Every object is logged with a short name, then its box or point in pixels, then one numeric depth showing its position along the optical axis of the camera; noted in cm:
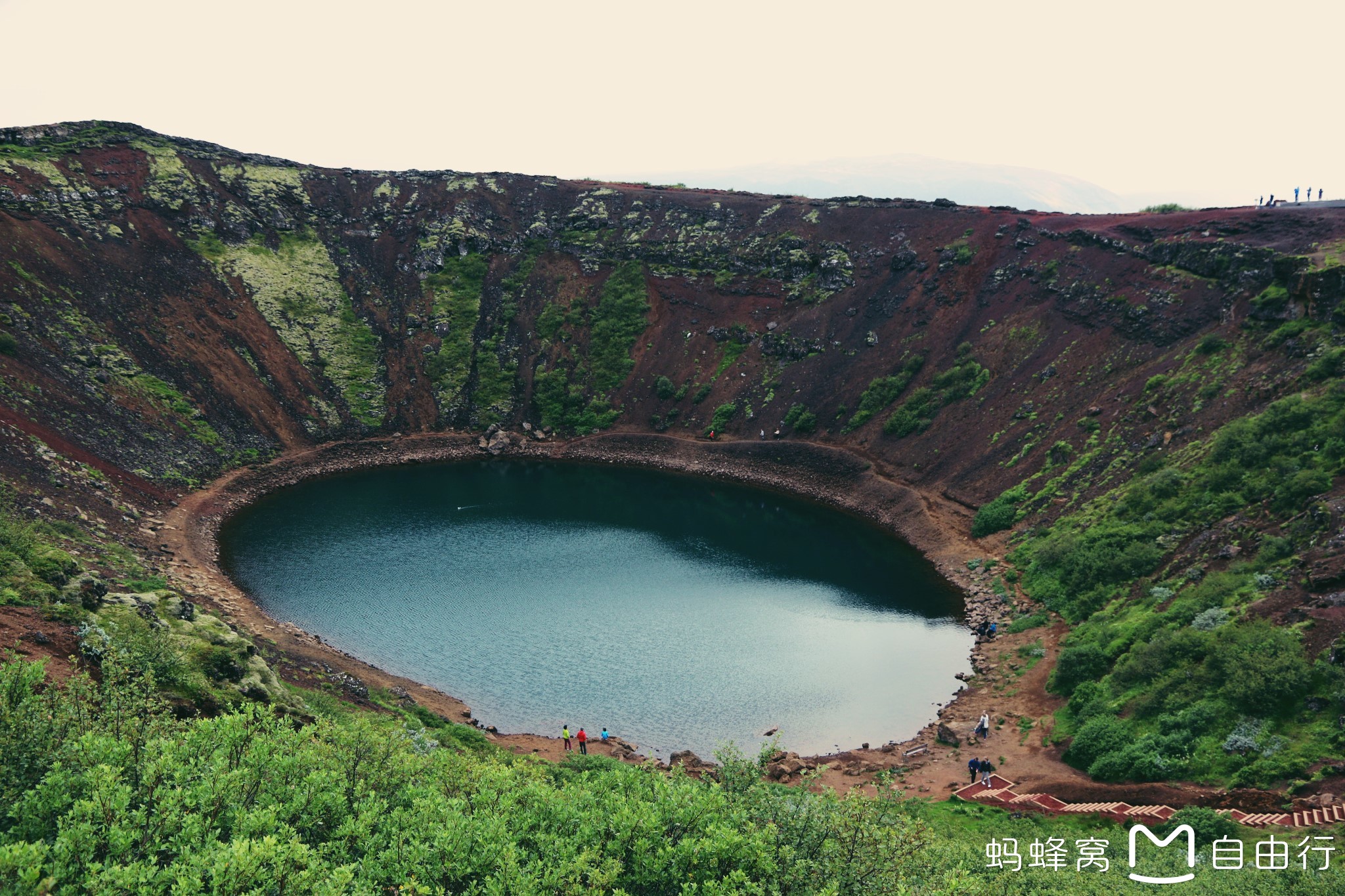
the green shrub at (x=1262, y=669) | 3278
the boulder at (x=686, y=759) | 3941
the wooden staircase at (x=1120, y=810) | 2748
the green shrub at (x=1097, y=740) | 3656
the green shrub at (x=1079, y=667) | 4341
